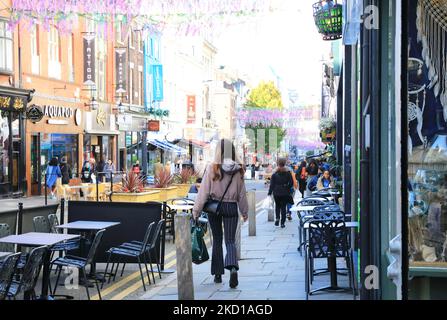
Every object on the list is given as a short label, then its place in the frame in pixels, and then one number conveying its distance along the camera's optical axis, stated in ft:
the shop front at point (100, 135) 120.57
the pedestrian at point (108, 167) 104.28
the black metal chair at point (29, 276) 20.58
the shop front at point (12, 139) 90.94
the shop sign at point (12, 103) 89.86
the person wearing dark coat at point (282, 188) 53.72
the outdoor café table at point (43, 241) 23.54
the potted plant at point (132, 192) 49.24
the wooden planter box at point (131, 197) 49.08
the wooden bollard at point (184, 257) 24.86
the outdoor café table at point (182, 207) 42.75
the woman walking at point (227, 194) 27.53
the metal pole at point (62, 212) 35.12
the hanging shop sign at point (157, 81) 146.03
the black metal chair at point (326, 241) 24.50
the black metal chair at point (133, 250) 30.14
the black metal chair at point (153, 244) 31.40
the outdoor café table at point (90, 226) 29.73
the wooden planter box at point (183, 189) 64.69
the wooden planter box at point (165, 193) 55.43
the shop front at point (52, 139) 98.99
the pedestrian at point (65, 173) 91.35
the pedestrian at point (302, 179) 89.10
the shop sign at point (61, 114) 104.73
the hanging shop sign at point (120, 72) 128.98
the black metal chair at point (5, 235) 25.88
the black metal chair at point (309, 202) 35.27
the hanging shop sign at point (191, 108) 172.86
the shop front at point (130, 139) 139.10
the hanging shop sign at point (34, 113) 93.81
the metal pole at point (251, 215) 48.08
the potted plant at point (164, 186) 56.84
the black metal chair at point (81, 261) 26.20
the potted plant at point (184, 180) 65.32
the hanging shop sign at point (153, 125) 143.46
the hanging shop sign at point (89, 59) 108.88
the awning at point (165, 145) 150.08
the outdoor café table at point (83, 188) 74.90
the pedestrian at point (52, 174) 86.44
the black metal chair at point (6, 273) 19.43
